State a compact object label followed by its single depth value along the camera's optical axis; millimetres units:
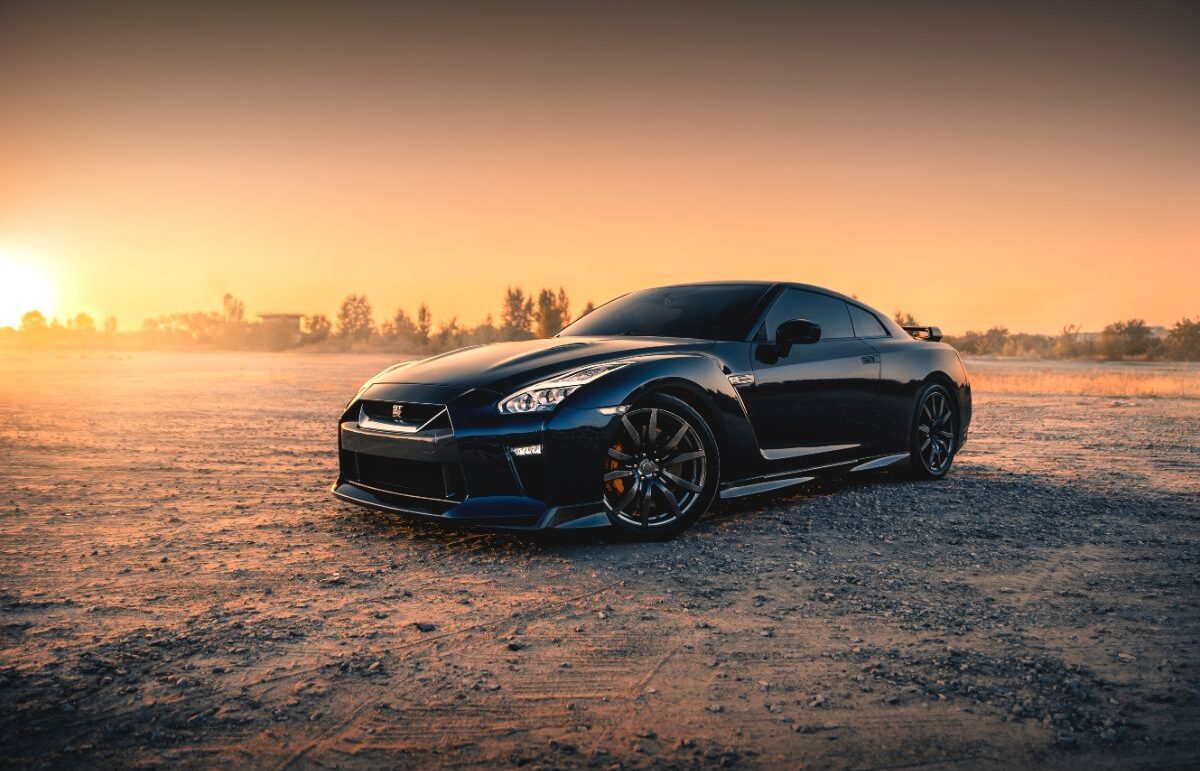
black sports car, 4336
